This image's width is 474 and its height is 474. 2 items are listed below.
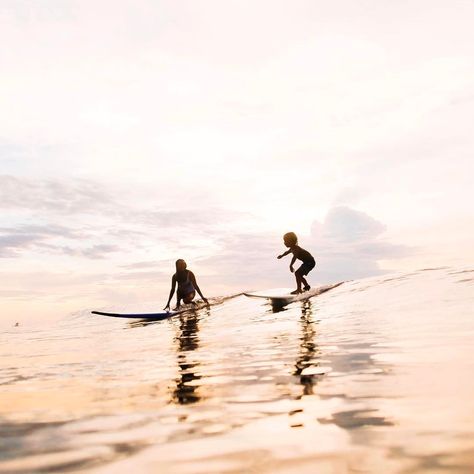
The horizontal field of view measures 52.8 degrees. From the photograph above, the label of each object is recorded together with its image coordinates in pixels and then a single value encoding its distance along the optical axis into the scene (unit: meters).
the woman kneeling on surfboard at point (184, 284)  17.92
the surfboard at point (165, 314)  16.91
